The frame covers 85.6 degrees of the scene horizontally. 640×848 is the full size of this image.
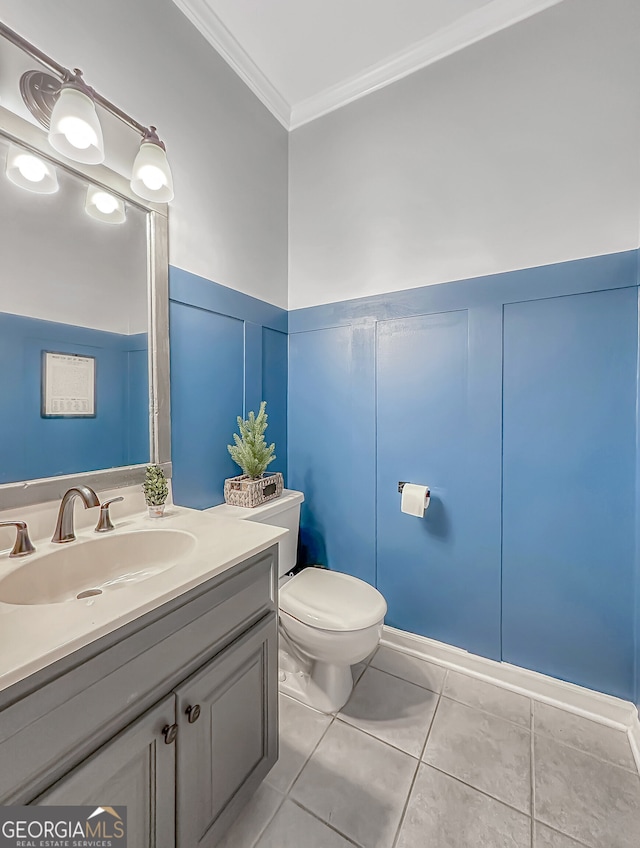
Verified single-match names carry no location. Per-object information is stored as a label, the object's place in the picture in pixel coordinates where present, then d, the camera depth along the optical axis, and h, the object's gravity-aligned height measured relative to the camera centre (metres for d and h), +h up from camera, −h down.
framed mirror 0.99 +0.29
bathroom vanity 0.56 -0.55
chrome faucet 0.97 -0.28
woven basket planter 1.62 -0.35
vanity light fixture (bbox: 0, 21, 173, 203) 0.98 +0.91
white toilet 1.31 -0.80
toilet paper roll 1.65 -0.39
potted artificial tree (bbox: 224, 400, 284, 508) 1.63 -0.23
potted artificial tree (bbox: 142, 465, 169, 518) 1.24 -0.27
